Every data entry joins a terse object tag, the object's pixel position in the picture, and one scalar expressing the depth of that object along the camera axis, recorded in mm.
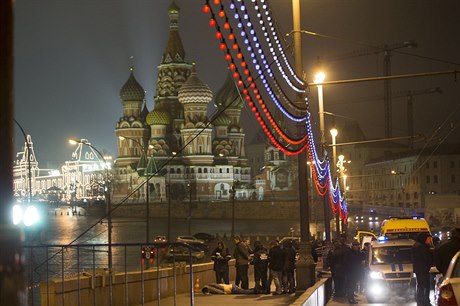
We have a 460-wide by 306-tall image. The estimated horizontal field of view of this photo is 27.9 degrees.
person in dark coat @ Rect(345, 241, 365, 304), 19172
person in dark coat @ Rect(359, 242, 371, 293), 20500
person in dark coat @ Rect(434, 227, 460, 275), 14327
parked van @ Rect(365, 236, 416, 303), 19198
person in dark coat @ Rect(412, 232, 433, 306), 16266
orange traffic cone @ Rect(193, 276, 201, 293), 22372
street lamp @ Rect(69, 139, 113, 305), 29055
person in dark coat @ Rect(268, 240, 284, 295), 20625
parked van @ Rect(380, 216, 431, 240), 27158
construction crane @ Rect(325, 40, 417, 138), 168250
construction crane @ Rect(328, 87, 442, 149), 161000
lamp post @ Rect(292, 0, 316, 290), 19578
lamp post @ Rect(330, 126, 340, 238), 41506
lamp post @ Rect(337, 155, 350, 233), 61319
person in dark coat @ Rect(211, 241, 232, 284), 22812
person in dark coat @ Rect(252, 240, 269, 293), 21183
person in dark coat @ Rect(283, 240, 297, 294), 20500
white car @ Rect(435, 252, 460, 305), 9086
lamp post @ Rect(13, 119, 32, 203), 26125
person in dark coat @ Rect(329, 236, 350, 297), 19656
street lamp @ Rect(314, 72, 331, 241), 34125
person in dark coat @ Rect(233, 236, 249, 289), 22328
